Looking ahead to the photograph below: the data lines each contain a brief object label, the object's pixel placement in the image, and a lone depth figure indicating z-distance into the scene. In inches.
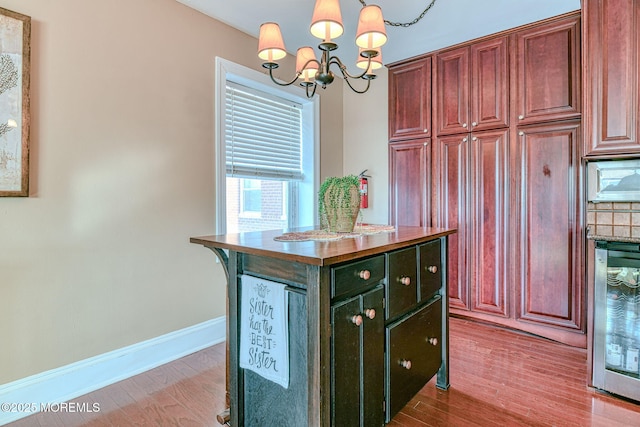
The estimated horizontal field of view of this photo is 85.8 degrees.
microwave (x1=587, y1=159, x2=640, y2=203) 80.8
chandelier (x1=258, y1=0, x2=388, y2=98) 63.4
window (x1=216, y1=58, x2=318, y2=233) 111.0
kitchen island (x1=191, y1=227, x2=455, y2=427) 49.2
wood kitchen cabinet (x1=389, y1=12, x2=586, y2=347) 104.4
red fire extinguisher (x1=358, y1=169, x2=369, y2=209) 147.6
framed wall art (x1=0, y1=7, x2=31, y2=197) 69.0
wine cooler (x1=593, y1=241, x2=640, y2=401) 77.0
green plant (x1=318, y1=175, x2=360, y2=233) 70.4
